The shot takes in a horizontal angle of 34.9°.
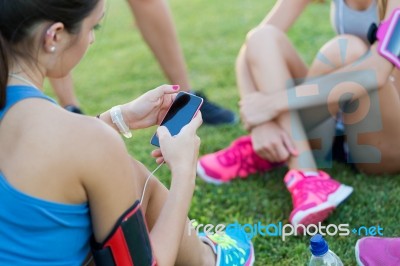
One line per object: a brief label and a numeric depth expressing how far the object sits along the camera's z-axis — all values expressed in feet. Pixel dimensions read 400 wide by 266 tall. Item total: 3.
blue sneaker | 5.67
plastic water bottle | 4.99
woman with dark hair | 3.98
